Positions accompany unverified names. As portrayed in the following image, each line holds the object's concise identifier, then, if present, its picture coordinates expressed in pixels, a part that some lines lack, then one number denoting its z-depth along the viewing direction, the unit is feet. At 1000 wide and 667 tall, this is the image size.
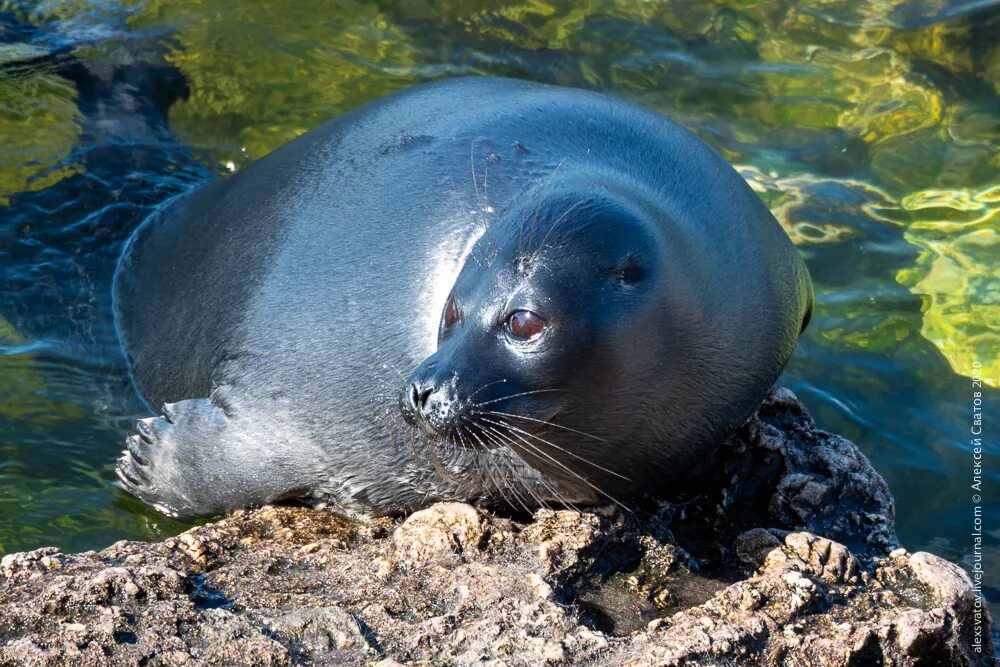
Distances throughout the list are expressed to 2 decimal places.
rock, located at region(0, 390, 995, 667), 19.10
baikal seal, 22.44
